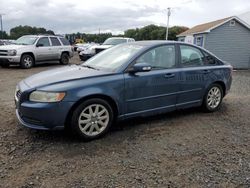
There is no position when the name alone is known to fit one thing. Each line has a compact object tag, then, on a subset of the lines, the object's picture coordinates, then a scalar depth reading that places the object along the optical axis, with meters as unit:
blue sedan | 2.98
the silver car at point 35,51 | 10.17
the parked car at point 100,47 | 12.87
